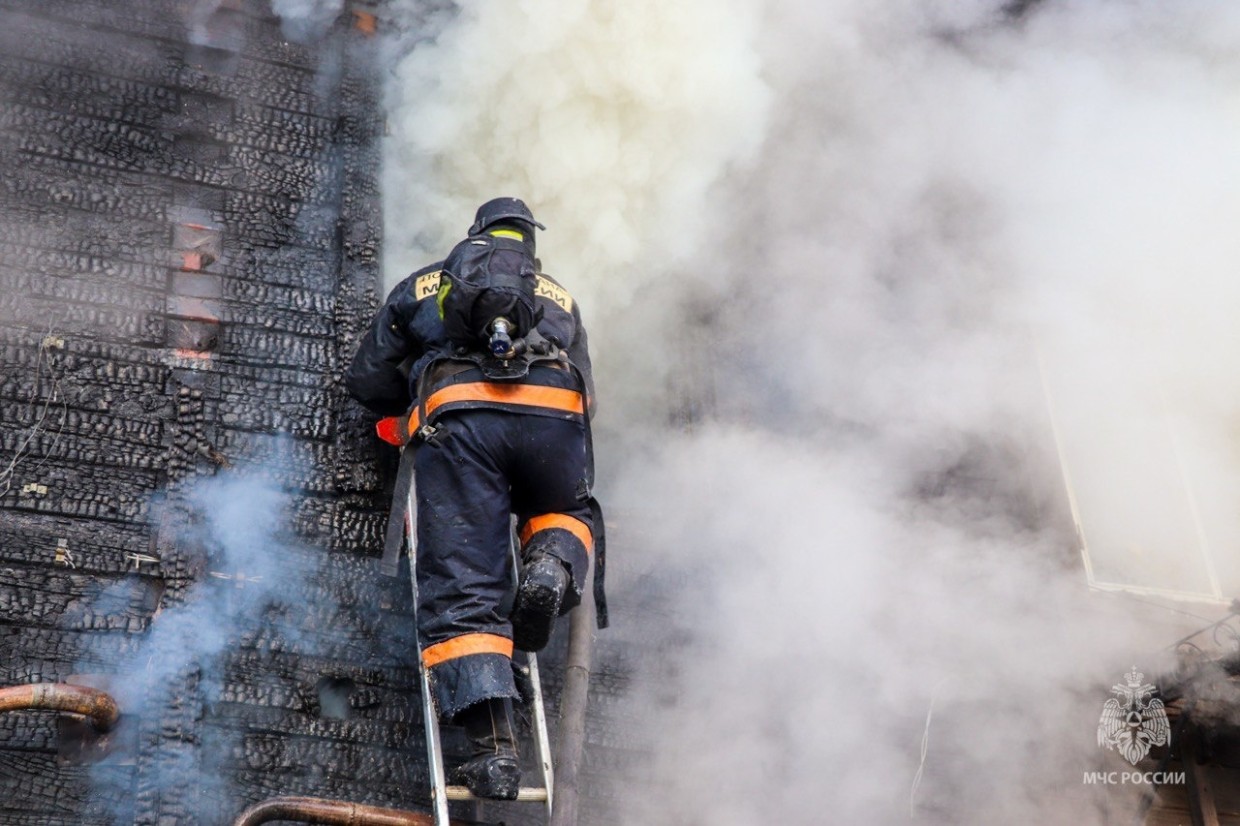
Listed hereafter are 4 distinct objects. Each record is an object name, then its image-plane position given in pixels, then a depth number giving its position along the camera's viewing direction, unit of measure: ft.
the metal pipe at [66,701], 11.77
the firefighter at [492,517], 12.07
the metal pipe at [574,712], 12.57
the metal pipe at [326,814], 12.14
